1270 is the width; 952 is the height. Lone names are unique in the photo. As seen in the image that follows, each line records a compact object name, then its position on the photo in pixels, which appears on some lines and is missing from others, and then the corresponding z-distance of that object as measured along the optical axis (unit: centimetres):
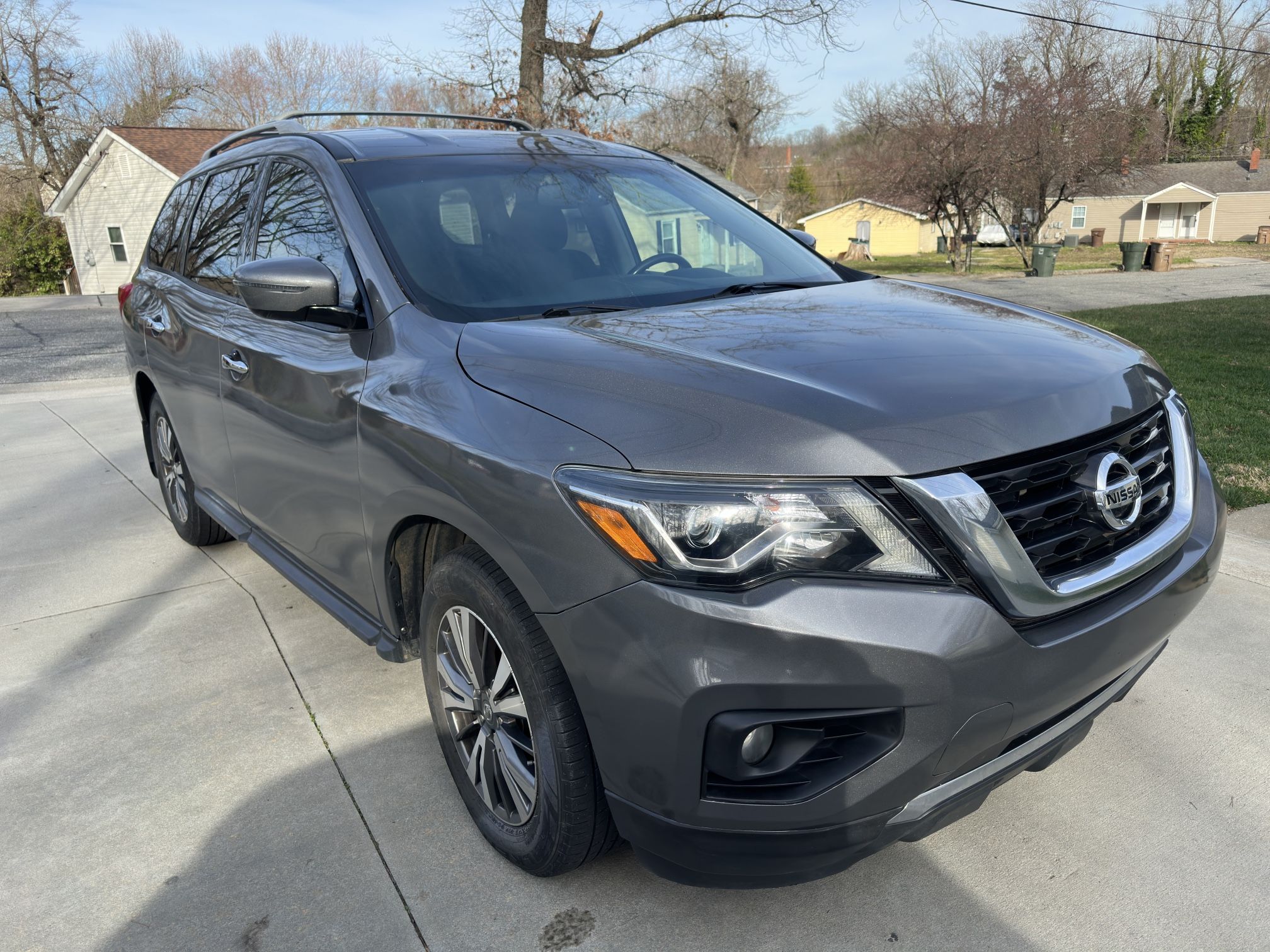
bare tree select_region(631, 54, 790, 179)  2439
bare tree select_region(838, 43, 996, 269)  3072
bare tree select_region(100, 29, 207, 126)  4569
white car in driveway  6072
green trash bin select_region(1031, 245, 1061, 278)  2655
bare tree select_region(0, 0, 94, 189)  3869
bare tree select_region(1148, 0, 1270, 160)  6078
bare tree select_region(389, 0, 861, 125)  2008
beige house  5738
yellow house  6000
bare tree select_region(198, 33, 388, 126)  4731
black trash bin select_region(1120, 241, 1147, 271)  2716
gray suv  178
